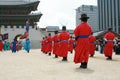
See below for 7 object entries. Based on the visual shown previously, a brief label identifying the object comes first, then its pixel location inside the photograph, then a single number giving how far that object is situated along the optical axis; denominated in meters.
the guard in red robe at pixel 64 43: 5.59
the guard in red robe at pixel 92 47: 7.61
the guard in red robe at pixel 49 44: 8.73
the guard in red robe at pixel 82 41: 4.04
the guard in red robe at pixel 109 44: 6.11
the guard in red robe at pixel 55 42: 6.96
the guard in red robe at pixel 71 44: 10.52
